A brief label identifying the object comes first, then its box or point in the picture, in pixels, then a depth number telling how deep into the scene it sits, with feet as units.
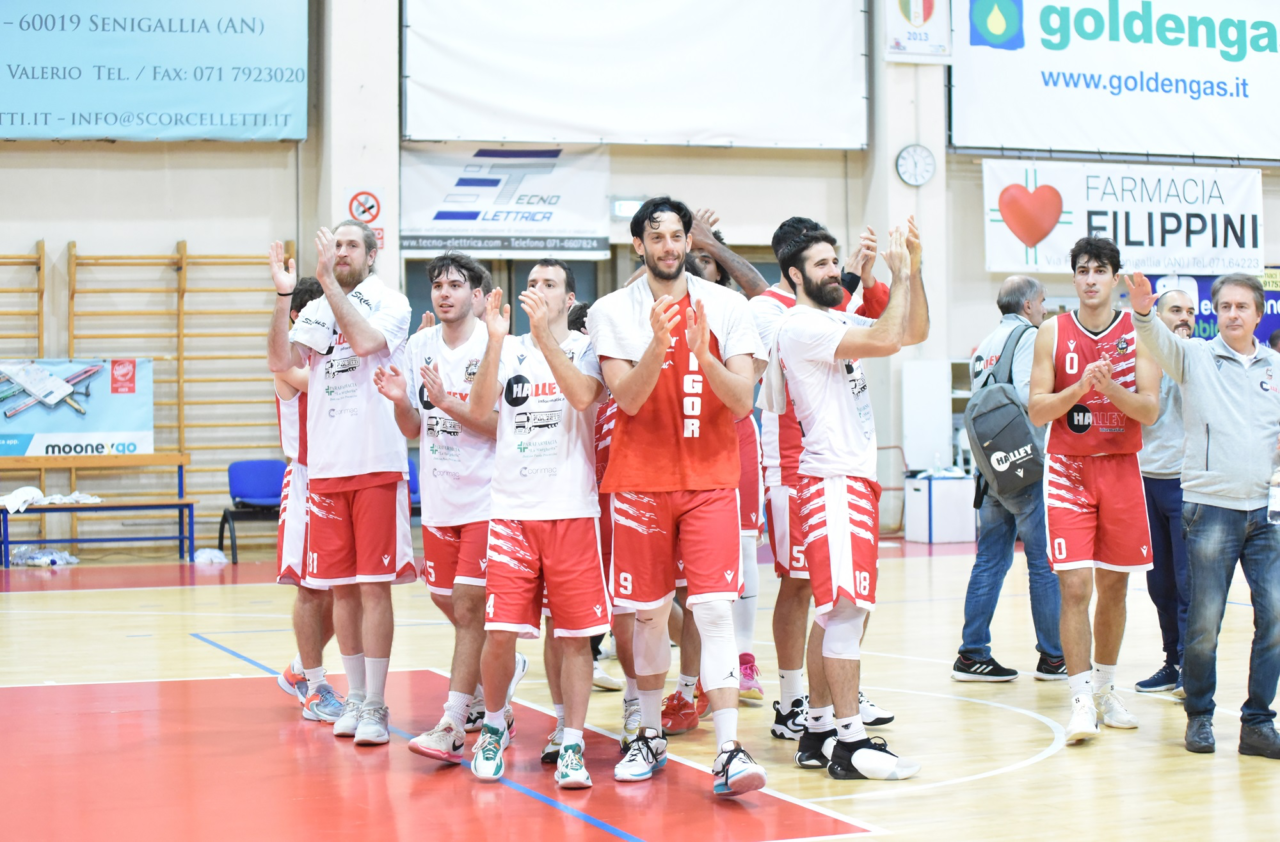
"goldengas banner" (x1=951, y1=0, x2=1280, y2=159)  48.06
